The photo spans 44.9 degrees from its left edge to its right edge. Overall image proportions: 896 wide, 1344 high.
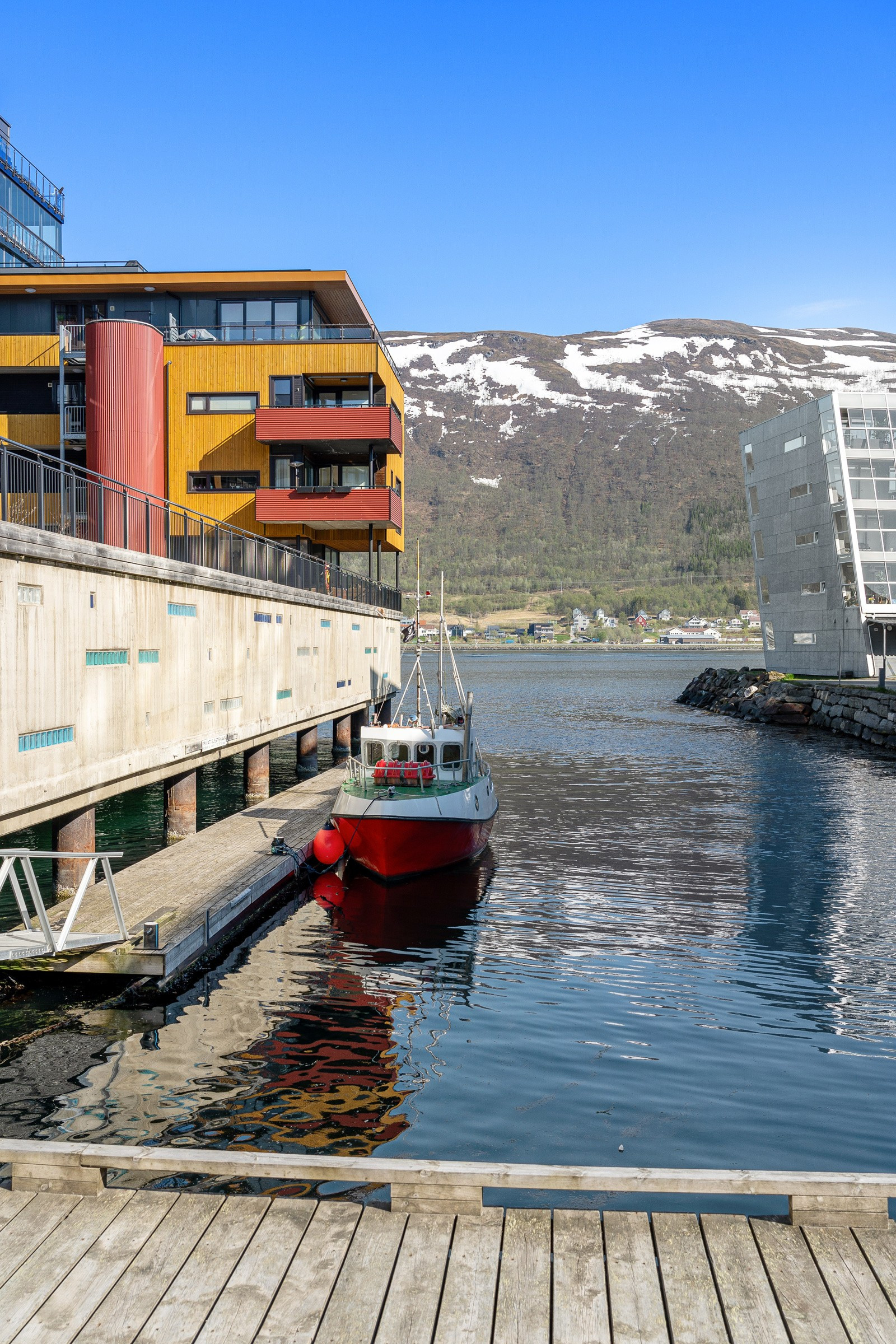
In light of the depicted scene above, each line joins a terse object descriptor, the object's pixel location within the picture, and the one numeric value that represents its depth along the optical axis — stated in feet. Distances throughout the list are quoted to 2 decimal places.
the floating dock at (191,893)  53.31
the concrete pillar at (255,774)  113.60
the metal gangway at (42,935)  47.85
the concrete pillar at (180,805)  86.79
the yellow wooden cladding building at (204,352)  156.25
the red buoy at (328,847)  86.12
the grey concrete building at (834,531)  265.13
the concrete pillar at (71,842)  65.92
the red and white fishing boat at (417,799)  85.66
